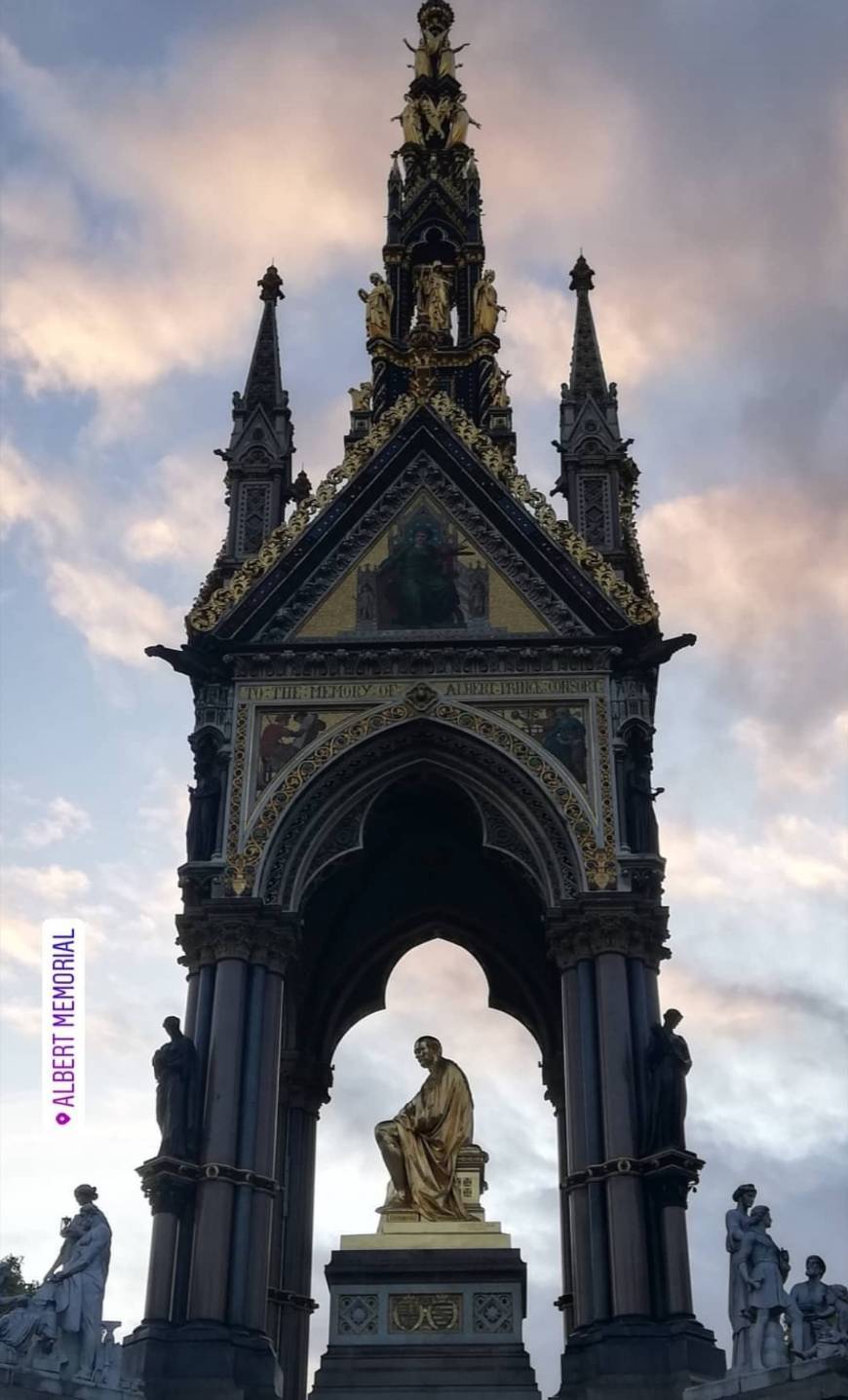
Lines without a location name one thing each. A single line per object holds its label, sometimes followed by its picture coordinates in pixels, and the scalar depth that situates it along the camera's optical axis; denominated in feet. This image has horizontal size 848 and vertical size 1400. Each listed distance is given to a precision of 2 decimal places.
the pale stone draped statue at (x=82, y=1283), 58.18
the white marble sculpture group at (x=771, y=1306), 55.62
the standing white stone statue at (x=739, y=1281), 57.16
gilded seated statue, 72.38
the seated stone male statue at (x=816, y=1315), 55.21
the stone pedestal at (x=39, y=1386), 55.11
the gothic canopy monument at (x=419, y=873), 65.46
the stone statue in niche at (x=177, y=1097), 67.05
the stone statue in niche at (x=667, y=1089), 65.67
